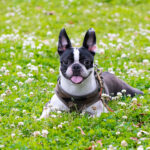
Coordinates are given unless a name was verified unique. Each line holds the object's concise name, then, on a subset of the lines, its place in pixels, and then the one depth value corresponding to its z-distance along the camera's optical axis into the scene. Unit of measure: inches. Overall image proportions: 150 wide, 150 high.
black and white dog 324.5
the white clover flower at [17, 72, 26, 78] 442.5
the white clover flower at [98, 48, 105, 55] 557.9
